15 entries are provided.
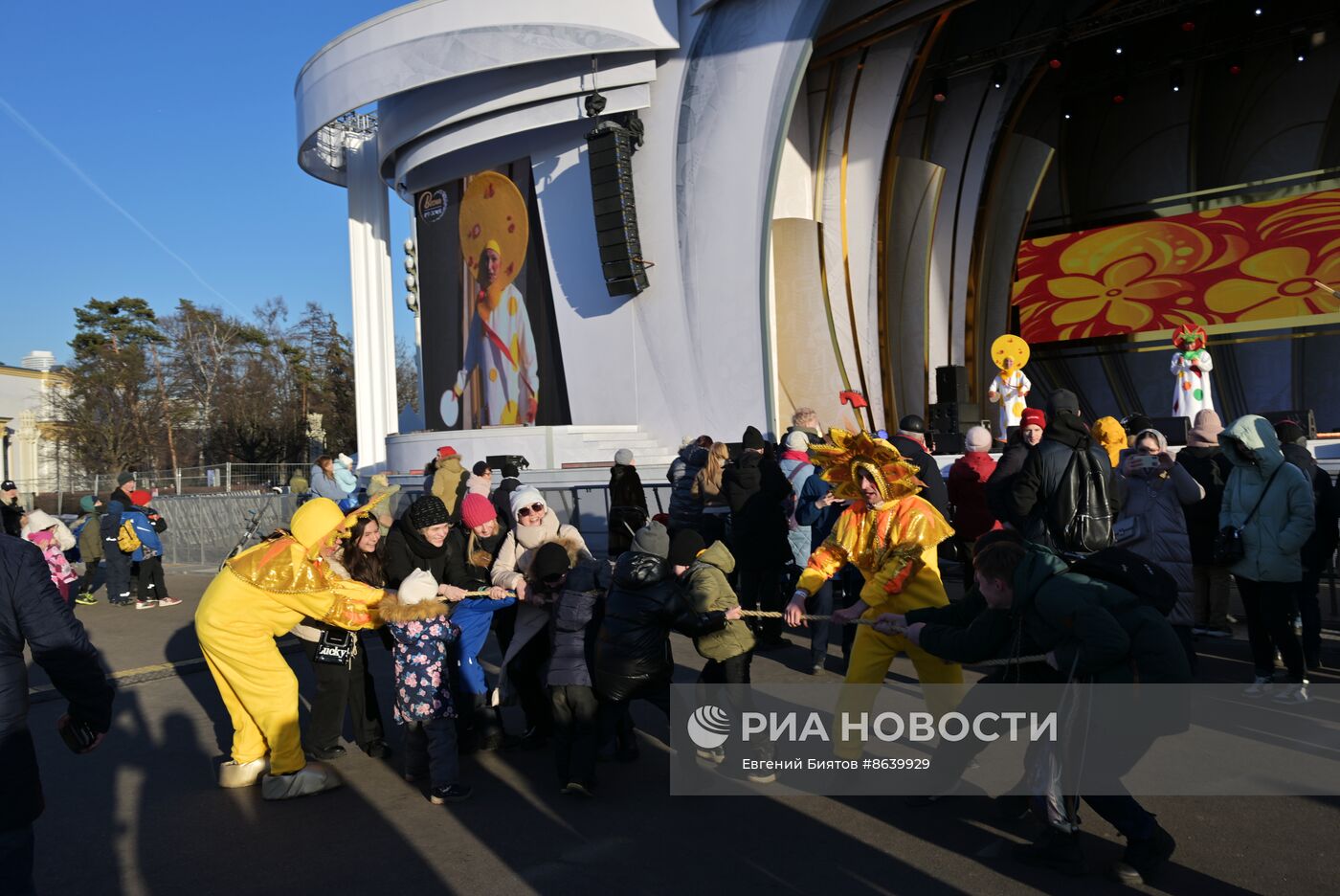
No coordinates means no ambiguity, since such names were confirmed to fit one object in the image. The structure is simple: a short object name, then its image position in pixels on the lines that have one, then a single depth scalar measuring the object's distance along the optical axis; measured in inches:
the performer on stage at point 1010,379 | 644.7
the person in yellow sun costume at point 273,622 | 192.5
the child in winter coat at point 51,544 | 406.6
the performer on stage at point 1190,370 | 665.6
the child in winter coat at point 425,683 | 189.3
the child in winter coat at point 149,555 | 485.4
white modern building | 758.5
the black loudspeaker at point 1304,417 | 440.8
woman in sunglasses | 213.3
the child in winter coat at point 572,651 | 187.3
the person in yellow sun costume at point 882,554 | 185.3
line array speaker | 777.6
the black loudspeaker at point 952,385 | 669.9
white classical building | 1931.6
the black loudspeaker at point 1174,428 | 522.6
